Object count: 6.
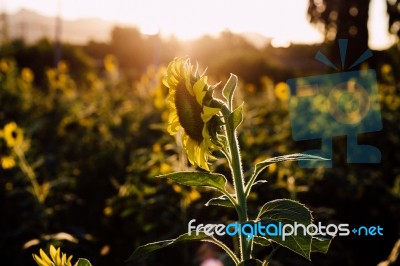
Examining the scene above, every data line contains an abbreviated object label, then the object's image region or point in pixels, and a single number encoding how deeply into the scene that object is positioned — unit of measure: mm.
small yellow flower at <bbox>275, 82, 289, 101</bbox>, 5090
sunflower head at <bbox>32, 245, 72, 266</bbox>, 918
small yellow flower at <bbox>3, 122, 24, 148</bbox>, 2907
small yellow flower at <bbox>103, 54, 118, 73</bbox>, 6148
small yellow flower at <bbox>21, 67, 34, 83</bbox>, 6488
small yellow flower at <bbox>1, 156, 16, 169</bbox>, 2812
